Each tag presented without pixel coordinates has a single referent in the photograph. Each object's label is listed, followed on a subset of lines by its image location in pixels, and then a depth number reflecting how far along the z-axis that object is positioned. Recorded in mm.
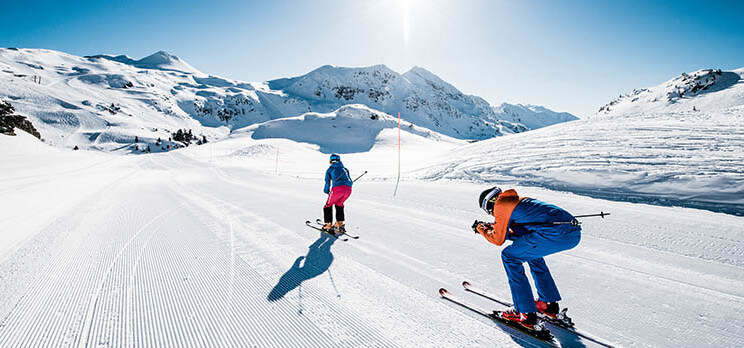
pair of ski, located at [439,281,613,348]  2986
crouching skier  2998
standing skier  6551
